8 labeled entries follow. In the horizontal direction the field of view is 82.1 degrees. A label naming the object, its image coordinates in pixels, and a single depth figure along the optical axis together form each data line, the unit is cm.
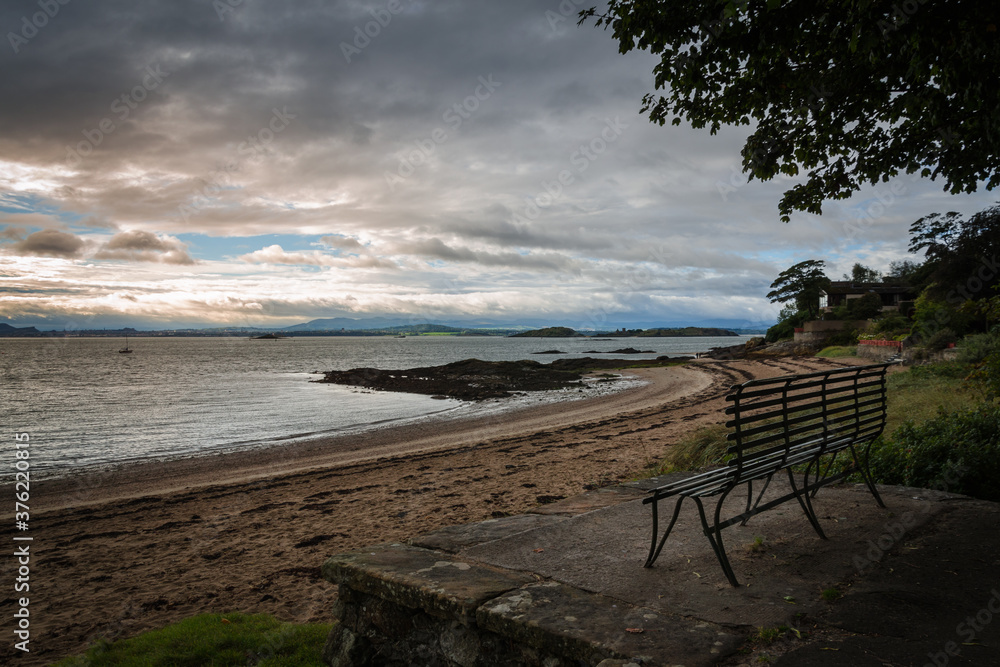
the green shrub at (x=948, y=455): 515
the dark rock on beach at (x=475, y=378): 3306
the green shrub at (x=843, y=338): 4394
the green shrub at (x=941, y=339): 2113
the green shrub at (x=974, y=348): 1295
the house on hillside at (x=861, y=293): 5772
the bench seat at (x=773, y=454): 321
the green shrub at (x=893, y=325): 3400
